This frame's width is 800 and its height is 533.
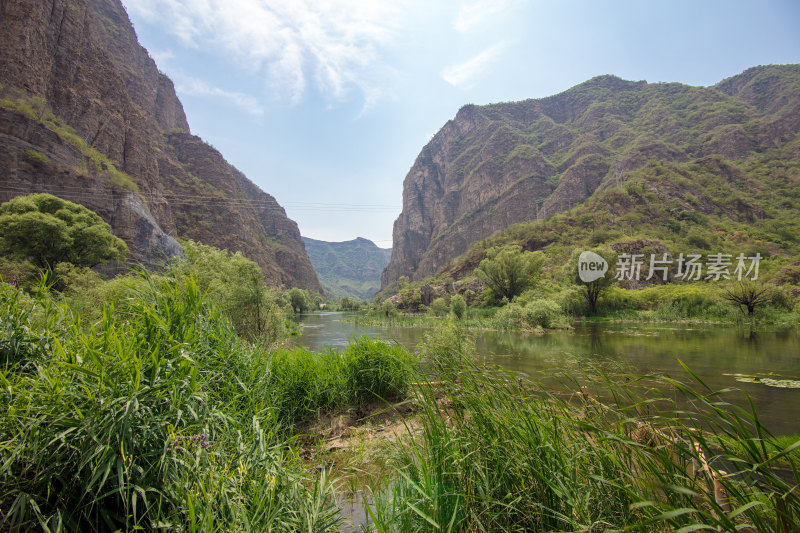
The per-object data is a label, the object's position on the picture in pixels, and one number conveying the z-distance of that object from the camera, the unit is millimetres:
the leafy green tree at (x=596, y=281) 37938
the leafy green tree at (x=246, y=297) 16266
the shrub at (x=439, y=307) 54653
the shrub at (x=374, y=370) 6871
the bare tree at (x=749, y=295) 28719
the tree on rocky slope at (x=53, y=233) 25016
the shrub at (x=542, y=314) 29688
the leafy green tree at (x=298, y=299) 82562
